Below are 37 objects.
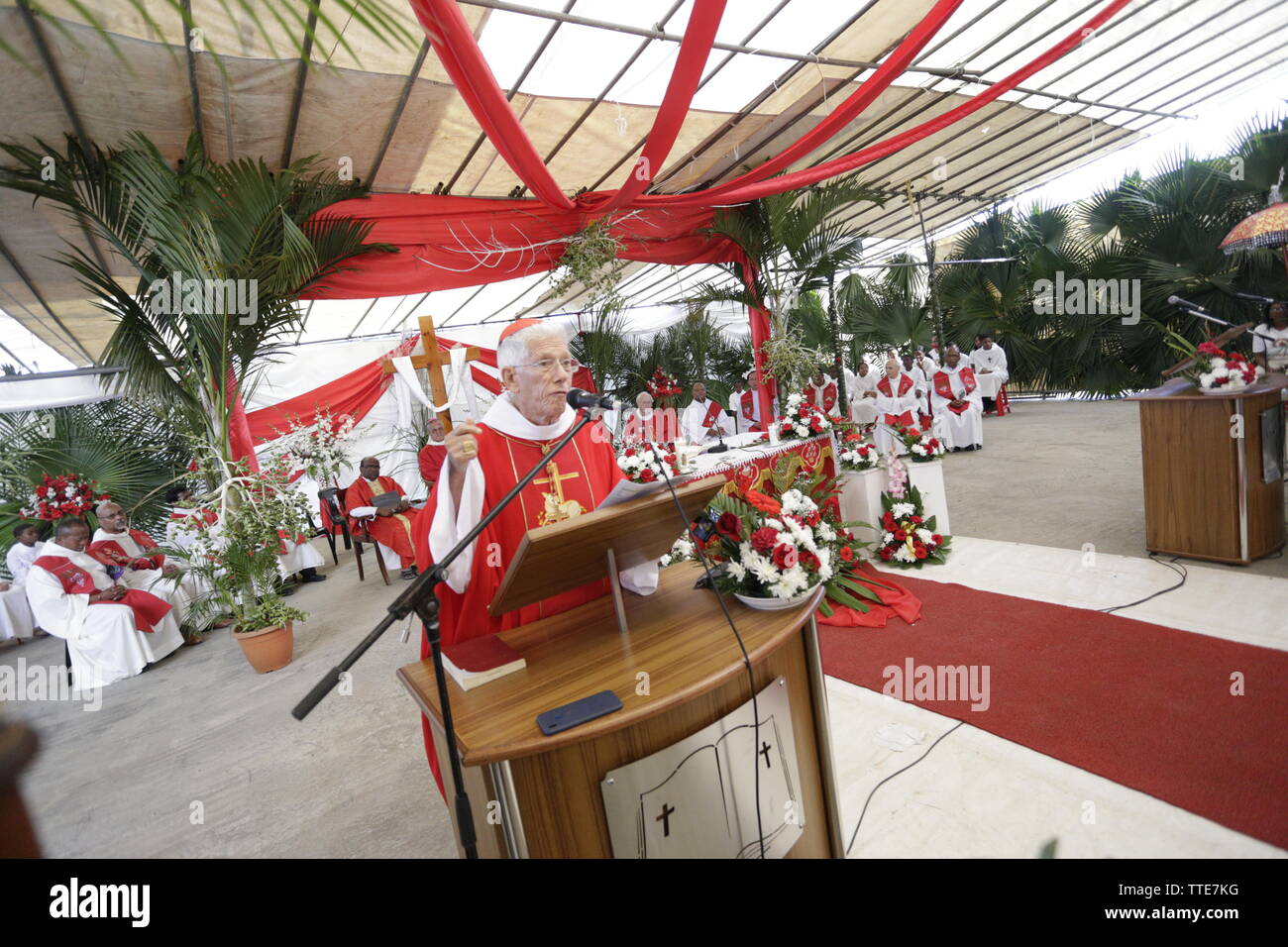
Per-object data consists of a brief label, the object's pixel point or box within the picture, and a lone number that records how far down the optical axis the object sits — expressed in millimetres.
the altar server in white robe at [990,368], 13469
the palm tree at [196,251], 4445
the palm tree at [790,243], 7359
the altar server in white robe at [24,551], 7707
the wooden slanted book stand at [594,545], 1695
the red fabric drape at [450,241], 5848
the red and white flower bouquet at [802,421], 6566
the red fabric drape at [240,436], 5492
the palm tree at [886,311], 12445
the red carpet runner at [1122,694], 2637
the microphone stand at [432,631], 1469
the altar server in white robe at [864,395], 10734
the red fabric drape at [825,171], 6031
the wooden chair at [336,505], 9414
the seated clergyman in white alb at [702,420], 11336
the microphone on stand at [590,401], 1783
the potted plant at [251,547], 5242
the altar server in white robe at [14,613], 8047
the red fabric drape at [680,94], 3633
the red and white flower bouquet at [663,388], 11453
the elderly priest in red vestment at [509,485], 2508
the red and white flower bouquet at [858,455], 5965
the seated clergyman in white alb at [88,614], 6055
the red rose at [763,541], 2221
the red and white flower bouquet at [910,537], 5555
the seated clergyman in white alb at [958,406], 10750
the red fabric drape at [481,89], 3074
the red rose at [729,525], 2654
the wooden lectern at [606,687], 1636
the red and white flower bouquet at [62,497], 6430
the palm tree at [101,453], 7520
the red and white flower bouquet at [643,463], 3914
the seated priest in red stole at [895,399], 10594
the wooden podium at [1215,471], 4418
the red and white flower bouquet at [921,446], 5926
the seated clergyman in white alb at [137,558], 6629
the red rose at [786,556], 2148
